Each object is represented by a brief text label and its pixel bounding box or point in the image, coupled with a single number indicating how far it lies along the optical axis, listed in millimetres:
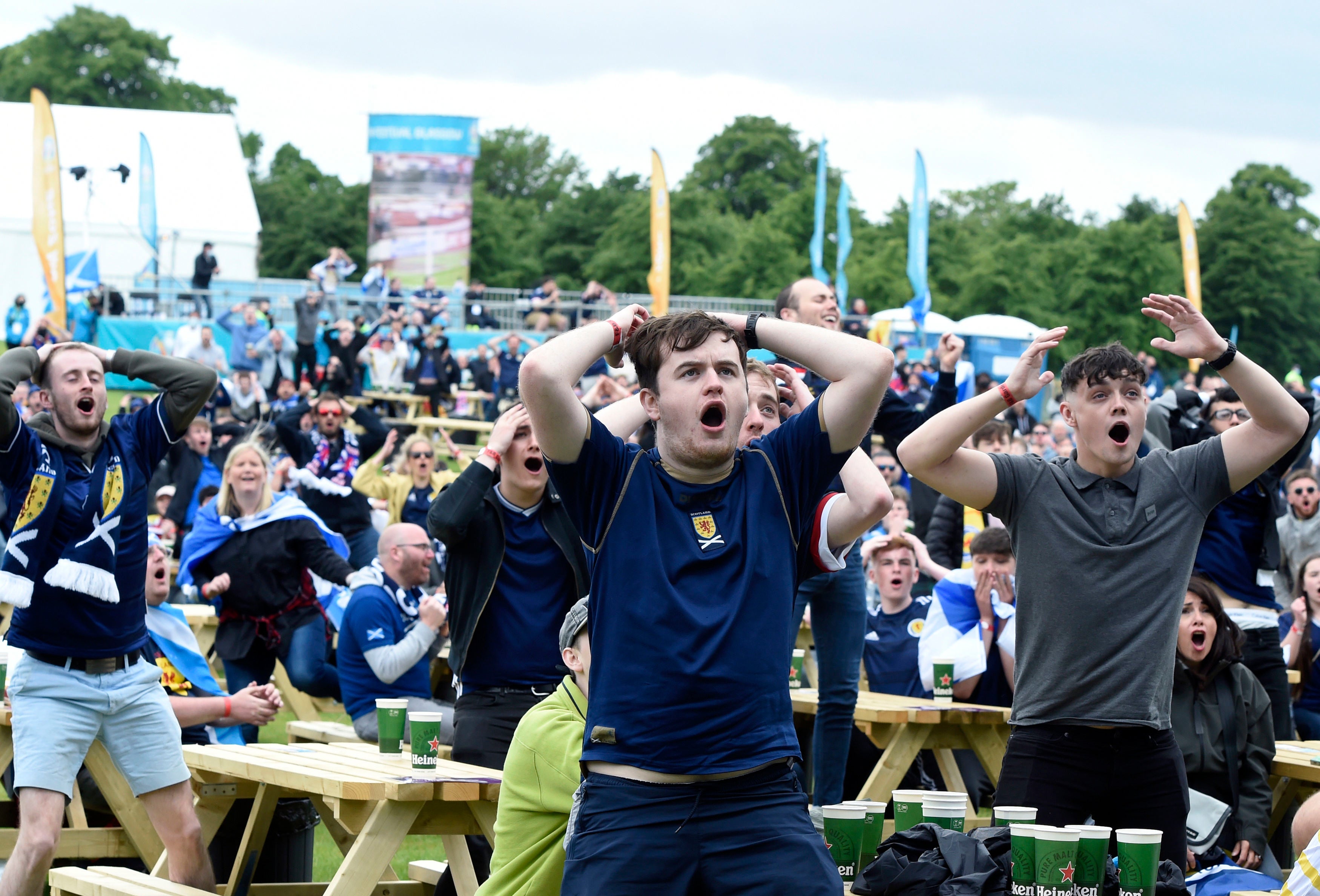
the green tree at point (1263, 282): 49094
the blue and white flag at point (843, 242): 29172
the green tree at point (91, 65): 59656
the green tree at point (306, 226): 52688
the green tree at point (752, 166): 66250
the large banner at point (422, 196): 36156
